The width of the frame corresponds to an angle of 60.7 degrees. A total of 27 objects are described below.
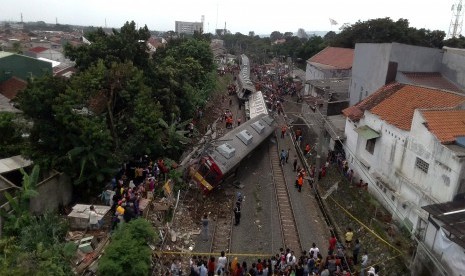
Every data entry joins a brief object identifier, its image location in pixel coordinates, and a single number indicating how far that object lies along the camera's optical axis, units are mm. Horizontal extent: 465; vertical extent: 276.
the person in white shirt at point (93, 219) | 15680
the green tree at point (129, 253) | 11852
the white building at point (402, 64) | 26108
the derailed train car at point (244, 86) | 41344
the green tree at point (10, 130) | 19922
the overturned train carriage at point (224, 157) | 20375
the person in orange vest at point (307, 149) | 27359
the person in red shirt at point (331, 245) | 16066
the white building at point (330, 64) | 45438
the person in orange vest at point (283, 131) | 31203
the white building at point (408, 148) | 15781
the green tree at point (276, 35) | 176112
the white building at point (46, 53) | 59350
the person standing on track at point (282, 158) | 26136
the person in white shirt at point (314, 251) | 15027
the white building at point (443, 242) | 13117
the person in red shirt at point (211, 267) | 14305
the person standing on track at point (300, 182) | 22314
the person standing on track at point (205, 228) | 16886
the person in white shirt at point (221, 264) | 14195
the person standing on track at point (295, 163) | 25180
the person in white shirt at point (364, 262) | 15148
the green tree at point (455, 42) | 48575
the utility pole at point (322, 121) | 21592
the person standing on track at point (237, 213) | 18375
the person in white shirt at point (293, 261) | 14590
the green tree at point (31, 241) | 11539
